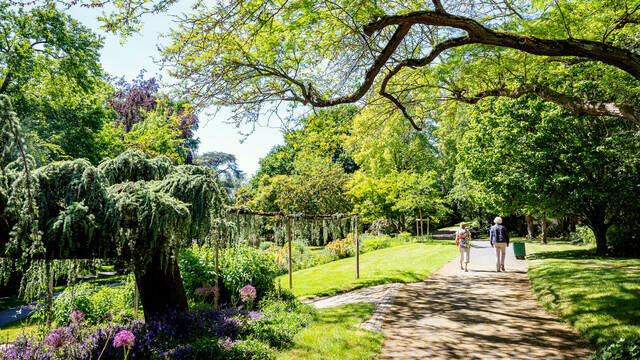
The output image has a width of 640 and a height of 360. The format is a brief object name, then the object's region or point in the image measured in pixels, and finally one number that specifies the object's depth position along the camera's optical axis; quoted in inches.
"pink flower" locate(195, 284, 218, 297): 279.4
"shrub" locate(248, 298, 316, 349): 226.2
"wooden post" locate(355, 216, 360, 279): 477.7
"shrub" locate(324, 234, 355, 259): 784.1
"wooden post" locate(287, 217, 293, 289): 377.7
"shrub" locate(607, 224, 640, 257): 533.6
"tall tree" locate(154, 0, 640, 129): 198.8
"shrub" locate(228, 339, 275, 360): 190.7
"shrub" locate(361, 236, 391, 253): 866.8
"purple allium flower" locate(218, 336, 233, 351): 195.6
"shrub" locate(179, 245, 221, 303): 338.3
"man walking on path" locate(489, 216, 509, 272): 442.6
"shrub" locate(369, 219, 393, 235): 1145.4
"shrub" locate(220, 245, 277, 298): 337.2
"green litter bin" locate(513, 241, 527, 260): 567.2
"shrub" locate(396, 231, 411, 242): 987.6
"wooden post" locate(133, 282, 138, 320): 256.2
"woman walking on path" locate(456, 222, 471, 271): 472.7
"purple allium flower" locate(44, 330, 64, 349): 152.9
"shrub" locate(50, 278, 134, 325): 301.9
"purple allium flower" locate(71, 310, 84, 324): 184.1
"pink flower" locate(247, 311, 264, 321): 253.4
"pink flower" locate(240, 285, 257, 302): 270.7
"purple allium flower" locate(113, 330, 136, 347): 146.3
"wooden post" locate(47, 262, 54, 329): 145.8
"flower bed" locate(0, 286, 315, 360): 181.3
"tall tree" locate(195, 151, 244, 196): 1754.8
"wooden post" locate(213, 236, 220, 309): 271.4
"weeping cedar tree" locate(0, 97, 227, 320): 153.9
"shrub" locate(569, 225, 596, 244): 734.9
